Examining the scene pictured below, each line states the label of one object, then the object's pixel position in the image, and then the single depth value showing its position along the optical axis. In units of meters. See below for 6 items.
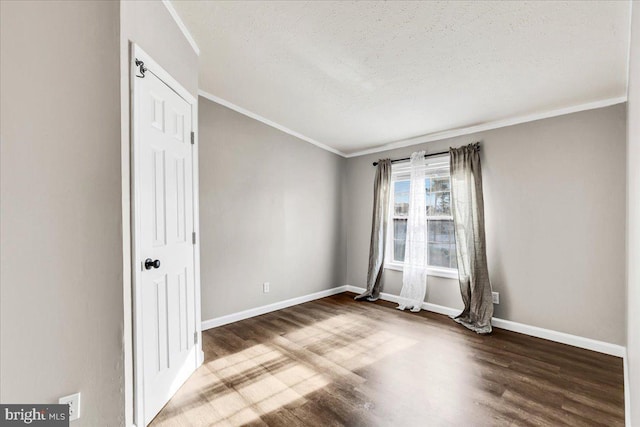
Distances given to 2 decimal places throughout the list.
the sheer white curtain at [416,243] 3.84
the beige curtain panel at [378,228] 4.29
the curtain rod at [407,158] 3.76
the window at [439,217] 3.72
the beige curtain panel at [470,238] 3.19
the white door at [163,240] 1.65
